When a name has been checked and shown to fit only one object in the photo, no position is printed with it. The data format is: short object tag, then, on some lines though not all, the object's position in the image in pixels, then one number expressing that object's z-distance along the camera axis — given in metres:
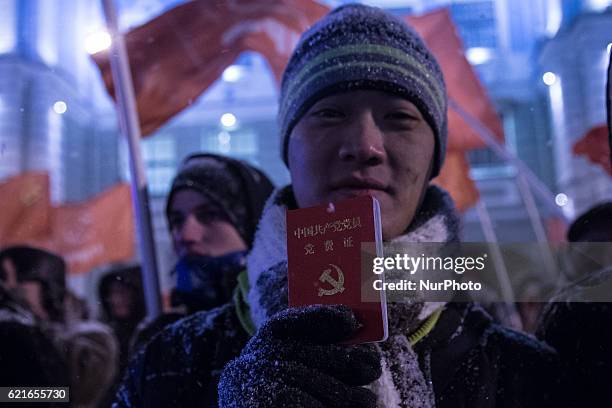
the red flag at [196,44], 1.50
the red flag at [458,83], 1.55
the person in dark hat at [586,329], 0.74
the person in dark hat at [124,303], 1.59
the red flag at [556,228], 1.54
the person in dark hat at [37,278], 1.57
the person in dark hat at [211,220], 1.19
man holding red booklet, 0.69
